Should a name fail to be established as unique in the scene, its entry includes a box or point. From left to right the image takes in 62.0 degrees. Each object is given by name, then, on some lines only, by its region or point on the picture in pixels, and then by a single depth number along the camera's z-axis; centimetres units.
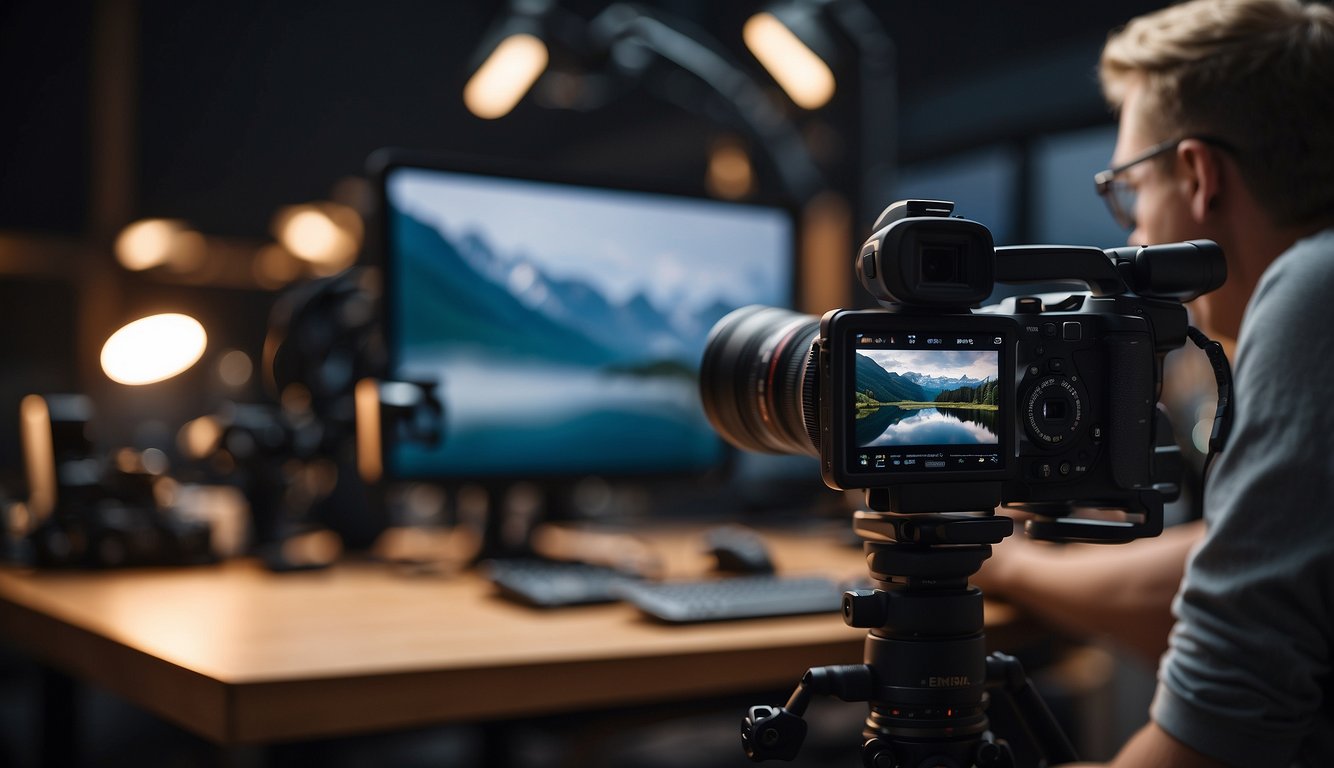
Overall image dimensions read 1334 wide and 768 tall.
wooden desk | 85
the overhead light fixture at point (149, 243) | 330
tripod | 70
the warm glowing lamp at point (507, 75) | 186
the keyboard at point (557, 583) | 116
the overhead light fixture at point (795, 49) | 205
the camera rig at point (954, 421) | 66
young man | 80
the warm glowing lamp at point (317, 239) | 383
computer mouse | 138
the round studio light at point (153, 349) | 149
